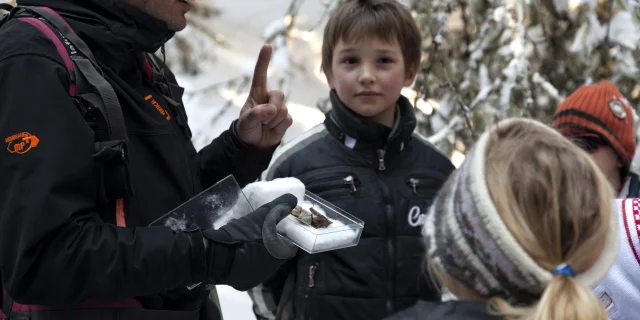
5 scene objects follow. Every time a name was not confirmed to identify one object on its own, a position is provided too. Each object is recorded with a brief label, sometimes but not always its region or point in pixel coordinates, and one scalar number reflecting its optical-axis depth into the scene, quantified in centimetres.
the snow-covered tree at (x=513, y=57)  421
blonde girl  138
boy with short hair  274
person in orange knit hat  300
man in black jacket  158
